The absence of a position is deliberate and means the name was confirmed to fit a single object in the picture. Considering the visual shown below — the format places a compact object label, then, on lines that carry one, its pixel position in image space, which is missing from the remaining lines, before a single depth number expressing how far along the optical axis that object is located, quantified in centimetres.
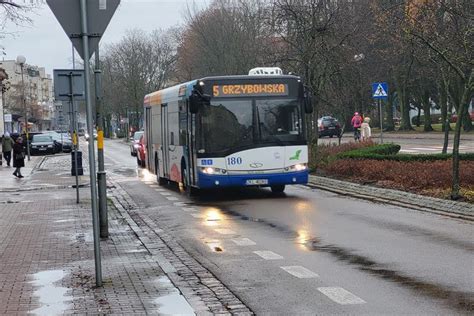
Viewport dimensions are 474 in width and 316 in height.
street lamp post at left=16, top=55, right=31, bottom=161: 4918
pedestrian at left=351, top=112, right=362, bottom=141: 4481
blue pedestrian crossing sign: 3034
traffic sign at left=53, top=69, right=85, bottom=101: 1475
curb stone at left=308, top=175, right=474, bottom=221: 1482
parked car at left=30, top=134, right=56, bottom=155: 5877
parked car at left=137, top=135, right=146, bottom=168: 3707
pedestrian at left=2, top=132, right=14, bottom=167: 3961
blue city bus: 1811
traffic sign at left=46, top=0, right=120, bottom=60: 798
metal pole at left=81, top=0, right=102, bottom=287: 802
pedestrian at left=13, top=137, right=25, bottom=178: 3159
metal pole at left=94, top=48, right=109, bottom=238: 1238
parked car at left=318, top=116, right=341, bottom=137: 5947
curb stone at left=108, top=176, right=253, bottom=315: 759
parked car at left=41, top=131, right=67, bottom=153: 6241
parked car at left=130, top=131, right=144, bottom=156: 4310
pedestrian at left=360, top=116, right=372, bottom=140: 3984
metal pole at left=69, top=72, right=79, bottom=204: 1503
